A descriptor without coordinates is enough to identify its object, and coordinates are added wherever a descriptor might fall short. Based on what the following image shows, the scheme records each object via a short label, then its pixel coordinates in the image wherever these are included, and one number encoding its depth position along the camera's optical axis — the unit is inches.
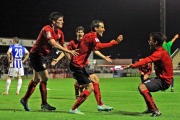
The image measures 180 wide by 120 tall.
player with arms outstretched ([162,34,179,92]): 948.9
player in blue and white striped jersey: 929.5
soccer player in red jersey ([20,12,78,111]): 527.8
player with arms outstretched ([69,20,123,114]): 494.6
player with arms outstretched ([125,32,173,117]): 476.7
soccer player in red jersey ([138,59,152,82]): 1264.8
